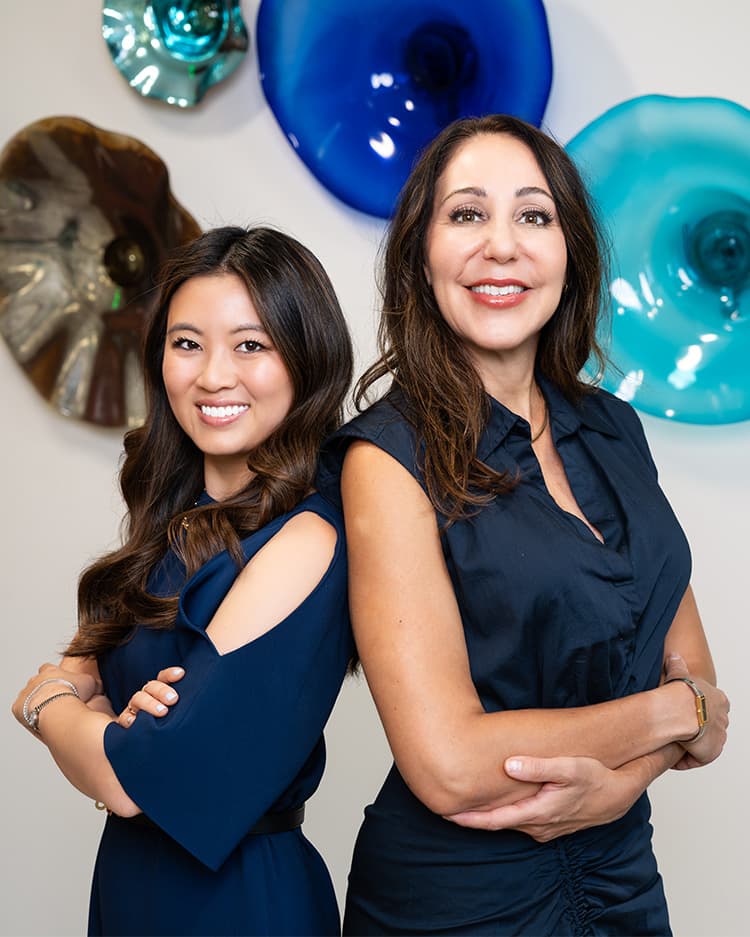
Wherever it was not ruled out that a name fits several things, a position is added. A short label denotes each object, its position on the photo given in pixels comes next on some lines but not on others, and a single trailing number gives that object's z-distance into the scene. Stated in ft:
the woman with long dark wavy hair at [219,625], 5.35
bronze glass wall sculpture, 10.49
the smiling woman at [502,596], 5.32
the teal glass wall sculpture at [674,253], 9.33
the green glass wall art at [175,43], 10.33
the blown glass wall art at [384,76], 9.63
